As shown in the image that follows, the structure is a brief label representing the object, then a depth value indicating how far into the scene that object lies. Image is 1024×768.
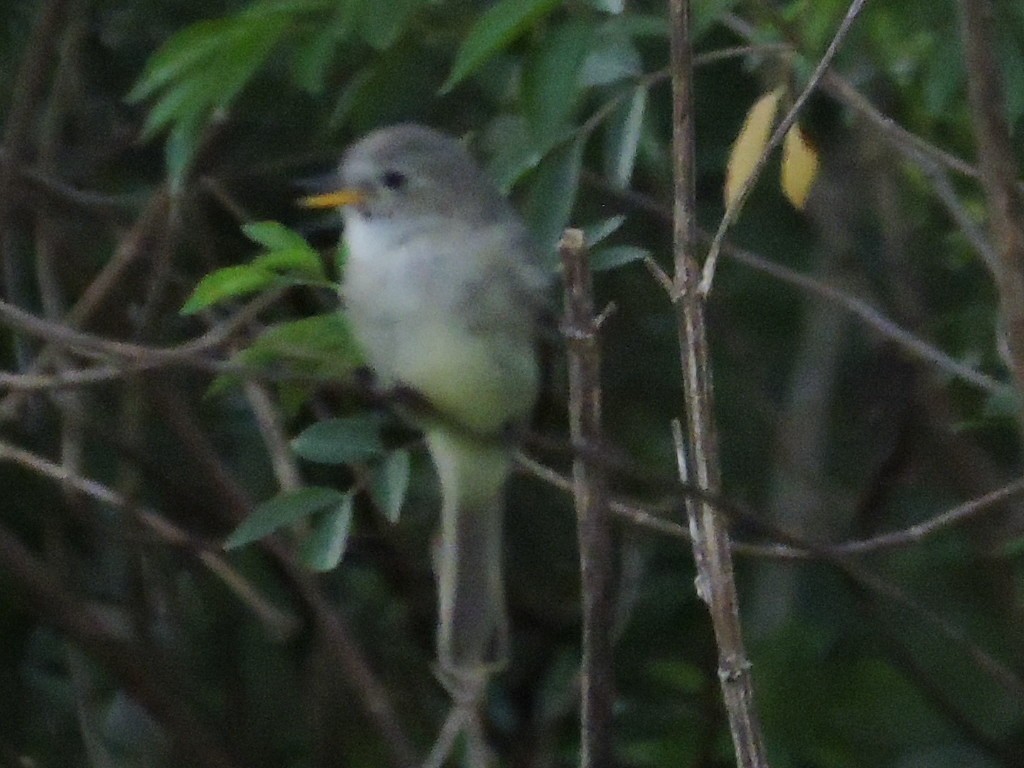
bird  4.82
